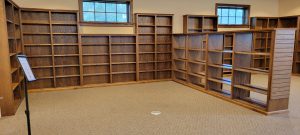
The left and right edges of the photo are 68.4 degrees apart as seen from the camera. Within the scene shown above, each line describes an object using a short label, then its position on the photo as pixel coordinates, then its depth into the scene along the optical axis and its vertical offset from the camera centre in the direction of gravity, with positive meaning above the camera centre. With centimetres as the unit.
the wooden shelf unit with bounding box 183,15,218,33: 668 +80
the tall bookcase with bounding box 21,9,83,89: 518 +8
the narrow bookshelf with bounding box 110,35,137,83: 596 -25
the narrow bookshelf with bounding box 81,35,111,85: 570 -25
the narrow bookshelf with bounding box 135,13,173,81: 615 +12
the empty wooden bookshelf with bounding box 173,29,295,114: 348 -38
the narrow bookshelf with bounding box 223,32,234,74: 734 +3
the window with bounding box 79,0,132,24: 574 +102
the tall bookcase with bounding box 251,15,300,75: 719 +88
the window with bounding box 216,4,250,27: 735 +117
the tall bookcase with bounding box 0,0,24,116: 356 -19
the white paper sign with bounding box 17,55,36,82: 229 -20
